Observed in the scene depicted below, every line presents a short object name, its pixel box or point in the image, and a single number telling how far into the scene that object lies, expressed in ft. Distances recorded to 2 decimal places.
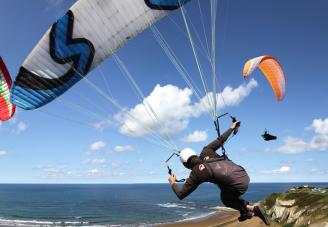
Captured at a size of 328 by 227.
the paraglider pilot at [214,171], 26.84
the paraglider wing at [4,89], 48.62
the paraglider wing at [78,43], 38.14
